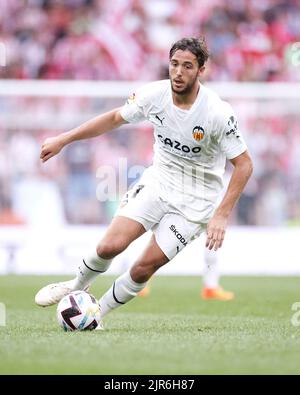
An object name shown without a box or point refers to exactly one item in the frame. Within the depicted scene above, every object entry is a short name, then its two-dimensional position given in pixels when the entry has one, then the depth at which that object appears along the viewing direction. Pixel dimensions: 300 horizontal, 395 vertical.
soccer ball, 15.24
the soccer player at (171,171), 15.39
